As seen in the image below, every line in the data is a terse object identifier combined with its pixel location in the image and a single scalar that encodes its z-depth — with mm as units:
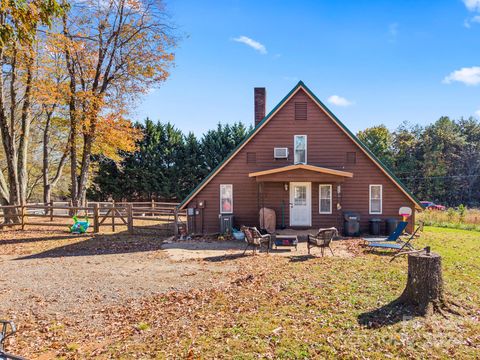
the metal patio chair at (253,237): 10711
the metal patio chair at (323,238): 10164
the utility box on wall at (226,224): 14922
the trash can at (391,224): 14742
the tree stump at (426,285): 5414
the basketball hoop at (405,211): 13727
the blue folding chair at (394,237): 11508
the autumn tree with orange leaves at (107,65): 20281
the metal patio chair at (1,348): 3216
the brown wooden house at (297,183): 15445
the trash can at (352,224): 14547
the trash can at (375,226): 14820
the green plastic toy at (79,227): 15492
